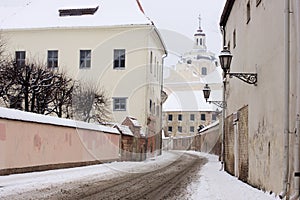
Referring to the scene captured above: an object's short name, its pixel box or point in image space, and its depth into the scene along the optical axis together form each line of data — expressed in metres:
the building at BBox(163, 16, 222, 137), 85.75
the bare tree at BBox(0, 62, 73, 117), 27.45
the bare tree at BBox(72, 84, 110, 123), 33.62
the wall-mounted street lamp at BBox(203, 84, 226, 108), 24.89
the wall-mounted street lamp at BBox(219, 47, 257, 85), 13.74
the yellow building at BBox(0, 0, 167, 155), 39.31
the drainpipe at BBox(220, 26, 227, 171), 23.83
